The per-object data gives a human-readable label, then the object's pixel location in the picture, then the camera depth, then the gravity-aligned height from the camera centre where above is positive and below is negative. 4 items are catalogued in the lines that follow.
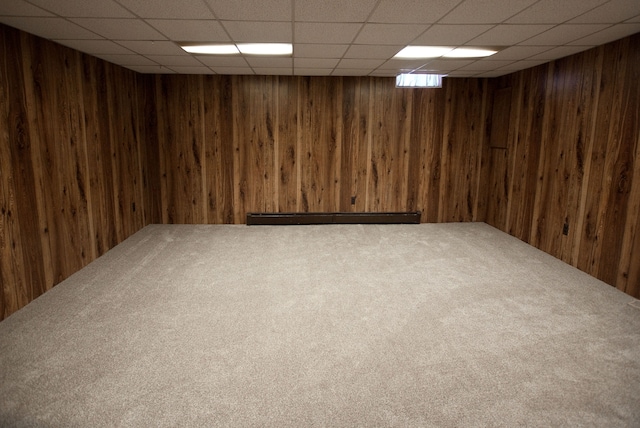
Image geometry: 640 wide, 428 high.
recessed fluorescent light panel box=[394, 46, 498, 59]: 3.83 +1.04
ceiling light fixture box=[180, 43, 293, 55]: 3.74 +1.03
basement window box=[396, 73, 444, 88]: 5.67 +1.07
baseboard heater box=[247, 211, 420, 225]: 5.85 -1.02
